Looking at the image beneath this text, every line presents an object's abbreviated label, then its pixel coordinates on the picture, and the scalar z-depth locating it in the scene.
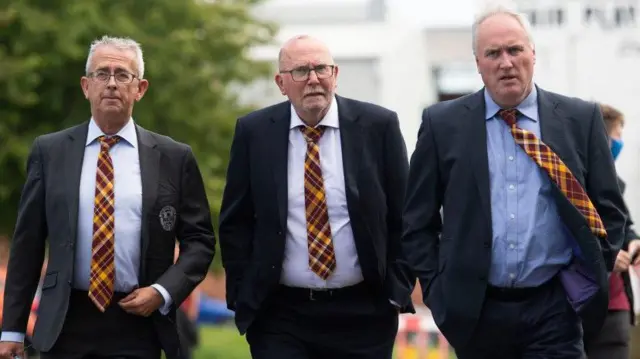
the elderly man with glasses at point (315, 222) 12.96
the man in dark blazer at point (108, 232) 12.56
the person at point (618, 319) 14.81
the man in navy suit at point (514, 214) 11.73
